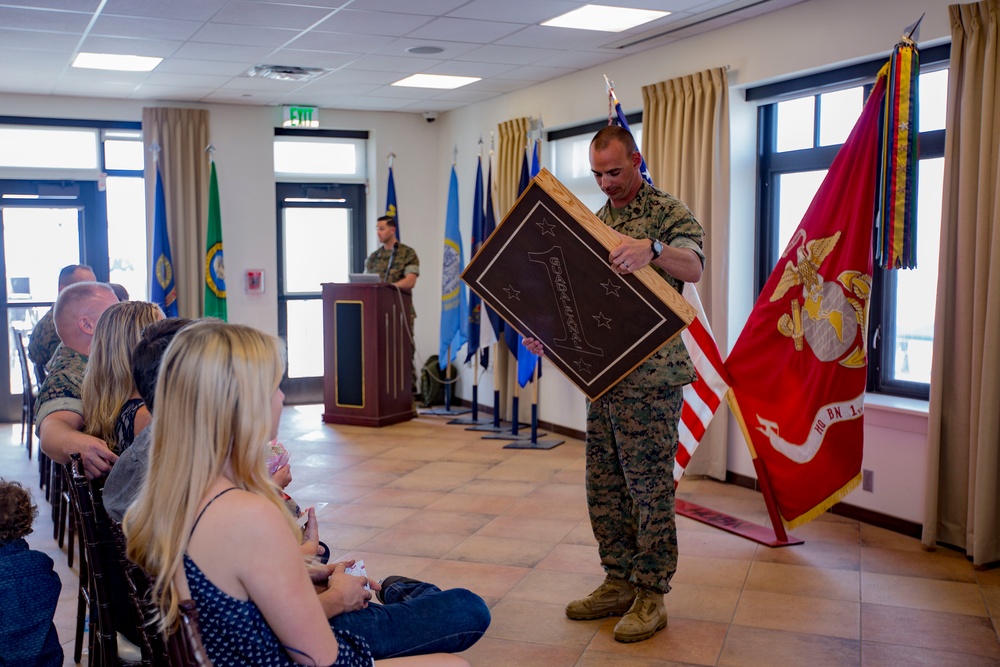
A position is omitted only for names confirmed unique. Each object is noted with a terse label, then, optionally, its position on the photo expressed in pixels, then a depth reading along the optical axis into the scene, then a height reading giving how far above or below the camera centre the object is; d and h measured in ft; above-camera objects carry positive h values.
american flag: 15.10 -2.15
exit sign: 27.81 +4.38
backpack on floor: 28.73 -3.87
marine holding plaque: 9.94 -2.02
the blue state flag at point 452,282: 25.71 -0.63
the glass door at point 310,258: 29.40 +0.05
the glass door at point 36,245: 26.43 +0.43
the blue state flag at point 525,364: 22.63 -2.61
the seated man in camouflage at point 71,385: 8.14 -1.31
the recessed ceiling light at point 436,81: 23.63 +4.74
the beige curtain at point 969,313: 12.74 -0.77
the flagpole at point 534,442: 22.15 -4.50
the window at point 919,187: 14.92 +1.34
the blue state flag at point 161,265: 26.25 -0.15
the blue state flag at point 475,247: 24.43 +0.33
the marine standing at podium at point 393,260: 25.76 -0.01
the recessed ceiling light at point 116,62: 20.88 +4.64
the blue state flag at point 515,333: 22.38 -1.87
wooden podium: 24.72 -2.56
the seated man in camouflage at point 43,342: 16.80 -1.53
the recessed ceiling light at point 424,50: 20.13 +4.67
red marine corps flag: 13.30 -1.34
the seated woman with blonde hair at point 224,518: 5.04 -1.45
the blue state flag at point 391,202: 27.63 +1.76
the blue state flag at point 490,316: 23.48 -1.44
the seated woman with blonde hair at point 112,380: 8.27 -1.11
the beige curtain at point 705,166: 17.78 +1.88
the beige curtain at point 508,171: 24.18 +2.40
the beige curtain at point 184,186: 26.58 +2.17
